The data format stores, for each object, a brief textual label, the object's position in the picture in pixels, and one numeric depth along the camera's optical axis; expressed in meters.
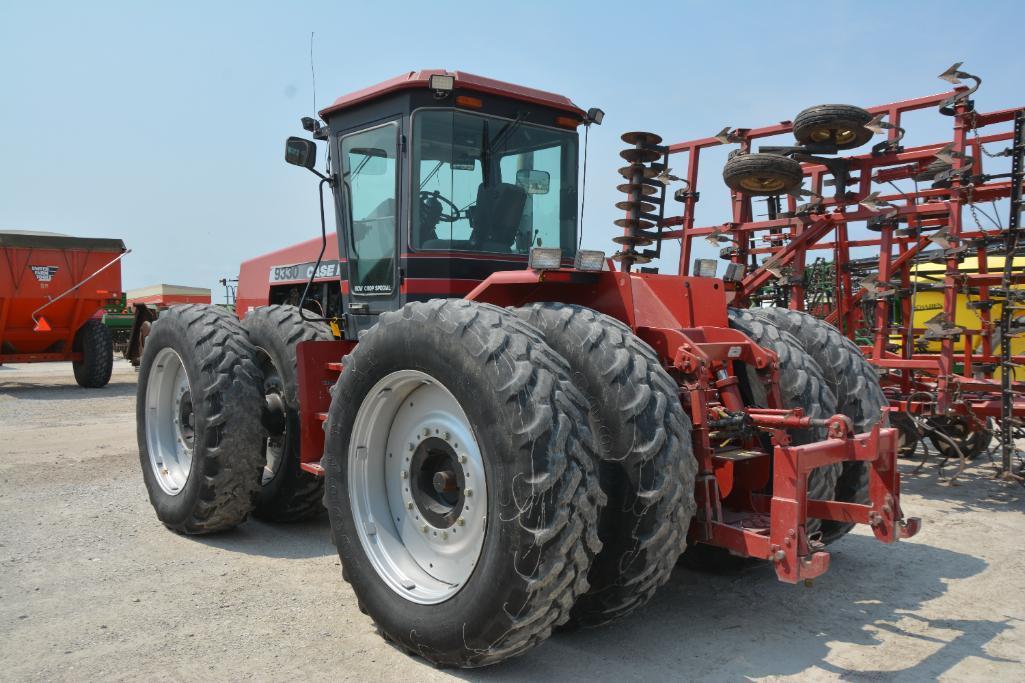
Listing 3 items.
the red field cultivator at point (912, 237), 7.20
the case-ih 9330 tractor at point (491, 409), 3.10
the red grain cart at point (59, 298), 14.52
